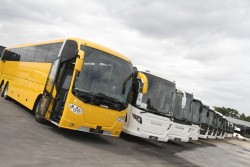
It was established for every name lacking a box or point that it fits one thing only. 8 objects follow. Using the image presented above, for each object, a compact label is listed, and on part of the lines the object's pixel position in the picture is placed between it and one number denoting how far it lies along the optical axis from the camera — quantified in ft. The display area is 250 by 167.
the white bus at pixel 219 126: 107.55
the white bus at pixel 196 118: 70.15
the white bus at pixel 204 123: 86.09
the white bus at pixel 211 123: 93.15
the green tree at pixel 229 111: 492.78
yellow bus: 35.14
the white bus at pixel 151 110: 45.52
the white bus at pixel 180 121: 55.47
